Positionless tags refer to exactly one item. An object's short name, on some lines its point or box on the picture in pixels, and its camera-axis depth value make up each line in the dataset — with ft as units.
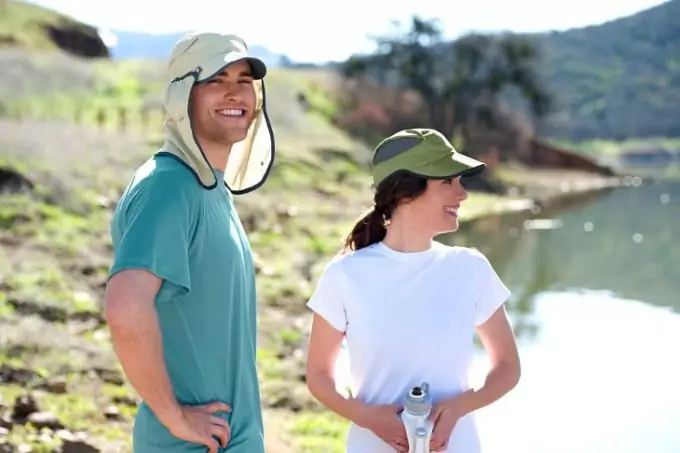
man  12.31
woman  15.15
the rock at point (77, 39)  208.13
